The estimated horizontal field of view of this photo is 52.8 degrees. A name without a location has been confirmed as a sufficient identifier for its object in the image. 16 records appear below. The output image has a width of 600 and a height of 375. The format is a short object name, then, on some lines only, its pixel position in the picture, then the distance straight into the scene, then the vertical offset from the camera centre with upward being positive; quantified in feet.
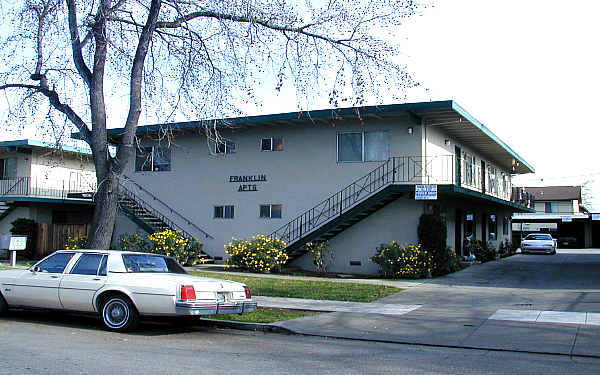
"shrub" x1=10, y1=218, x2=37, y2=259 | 93.50 -0.34
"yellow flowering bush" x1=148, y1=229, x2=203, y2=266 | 78.84 -1.94
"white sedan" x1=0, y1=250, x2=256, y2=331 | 33.17 -3.32
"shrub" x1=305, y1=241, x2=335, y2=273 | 75.61 -2.68
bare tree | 46.83 +12.96
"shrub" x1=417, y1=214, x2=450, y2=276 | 69.67 -0.37
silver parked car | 128.88 -2.05
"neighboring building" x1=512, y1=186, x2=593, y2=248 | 189.35 +4.25
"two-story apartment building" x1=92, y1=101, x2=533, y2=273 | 73.10 +7.34
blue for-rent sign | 66.85 +4.62
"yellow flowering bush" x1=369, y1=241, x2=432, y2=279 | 68.44 -3.21
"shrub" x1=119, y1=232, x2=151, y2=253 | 81.05 -1.66
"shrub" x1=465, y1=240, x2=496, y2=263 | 93.34 -2.55
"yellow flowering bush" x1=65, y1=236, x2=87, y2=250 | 83.67 -1.78
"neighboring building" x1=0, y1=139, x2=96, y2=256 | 96.84 +6.33
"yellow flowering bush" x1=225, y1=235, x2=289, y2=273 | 73.31 -2.76
